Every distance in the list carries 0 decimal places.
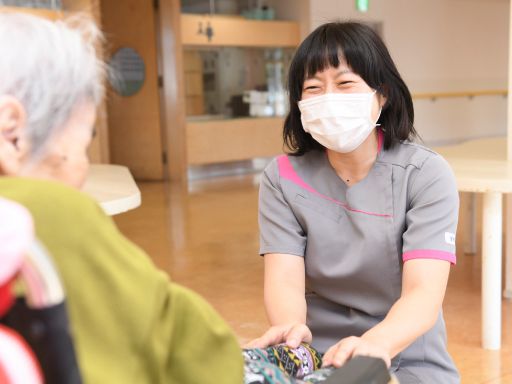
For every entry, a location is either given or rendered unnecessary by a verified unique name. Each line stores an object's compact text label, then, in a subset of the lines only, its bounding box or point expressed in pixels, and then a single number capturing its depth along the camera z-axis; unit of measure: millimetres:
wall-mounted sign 8953
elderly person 681
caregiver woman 1556
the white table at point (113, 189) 2359
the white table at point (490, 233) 2654
